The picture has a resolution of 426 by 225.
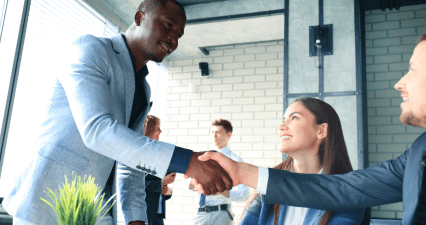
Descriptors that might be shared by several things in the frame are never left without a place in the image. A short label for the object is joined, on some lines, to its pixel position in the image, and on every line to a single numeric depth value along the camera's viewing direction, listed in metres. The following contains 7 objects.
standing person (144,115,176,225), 3.53
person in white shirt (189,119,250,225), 4.12
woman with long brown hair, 1.79
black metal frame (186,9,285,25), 5.36
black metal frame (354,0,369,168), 4.22
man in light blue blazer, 1.46
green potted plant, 0.95
